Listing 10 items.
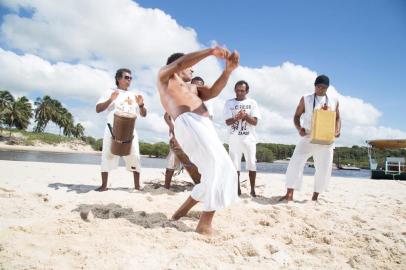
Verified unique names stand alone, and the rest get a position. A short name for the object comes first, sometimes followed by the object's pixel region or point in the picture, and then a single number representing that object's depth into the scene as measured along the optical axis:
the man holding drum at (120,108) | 5.21
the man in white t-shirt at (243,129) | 5.71
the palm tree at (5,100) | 61.59
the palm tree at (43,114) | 75.25
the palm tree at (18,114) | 61.97
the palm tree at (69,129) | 81.50
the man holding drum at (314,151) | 5.26
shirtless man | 2.85
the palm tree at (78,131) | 90.01
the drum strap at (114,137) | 5.03
